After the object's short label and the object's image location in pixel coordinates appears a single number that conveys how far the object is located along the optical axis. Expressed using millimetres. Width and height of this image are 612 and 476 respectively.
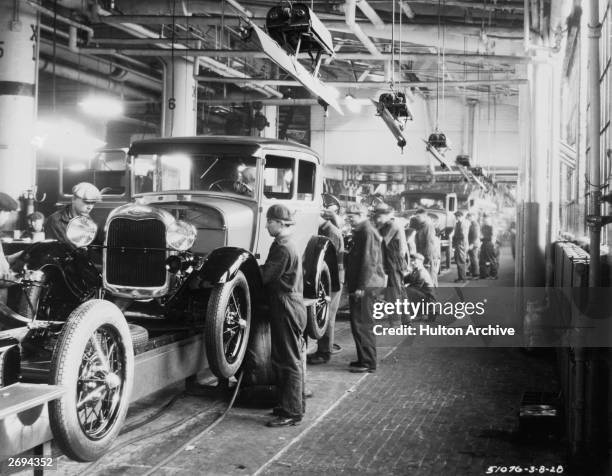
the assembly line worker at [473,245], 18812
